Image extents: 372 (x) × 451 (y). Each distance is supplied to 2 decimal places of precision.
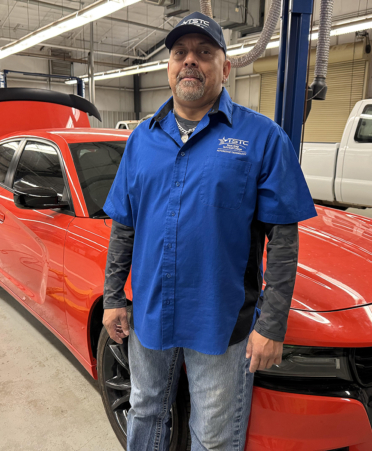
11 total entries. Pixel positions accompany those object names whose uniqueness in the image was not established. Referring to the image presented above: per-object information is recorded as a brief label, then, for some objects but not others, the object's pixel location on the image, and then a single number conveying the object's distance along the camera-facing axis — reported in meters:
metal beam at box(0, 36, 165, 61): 17.69
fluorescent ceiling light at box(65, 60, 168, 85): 13.29
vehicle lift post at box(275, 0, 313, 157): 2.72
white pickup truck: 6.21
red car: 1.37
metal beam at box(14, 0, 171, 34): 13.53
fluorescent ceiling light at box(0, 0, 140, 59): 6.43
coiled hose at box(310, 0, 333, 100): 2.88
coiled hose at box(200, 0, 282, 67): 3.02
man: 1.25
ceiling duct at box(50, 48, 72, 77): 20.05
